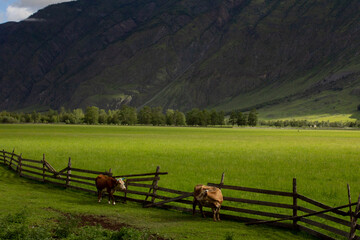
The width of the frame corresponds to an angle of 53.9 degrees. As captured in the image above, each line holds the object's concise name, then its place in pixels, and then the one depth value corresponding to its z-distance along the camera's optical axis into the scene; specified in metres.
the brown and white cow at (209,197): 17.80
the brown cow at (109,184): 21.19
